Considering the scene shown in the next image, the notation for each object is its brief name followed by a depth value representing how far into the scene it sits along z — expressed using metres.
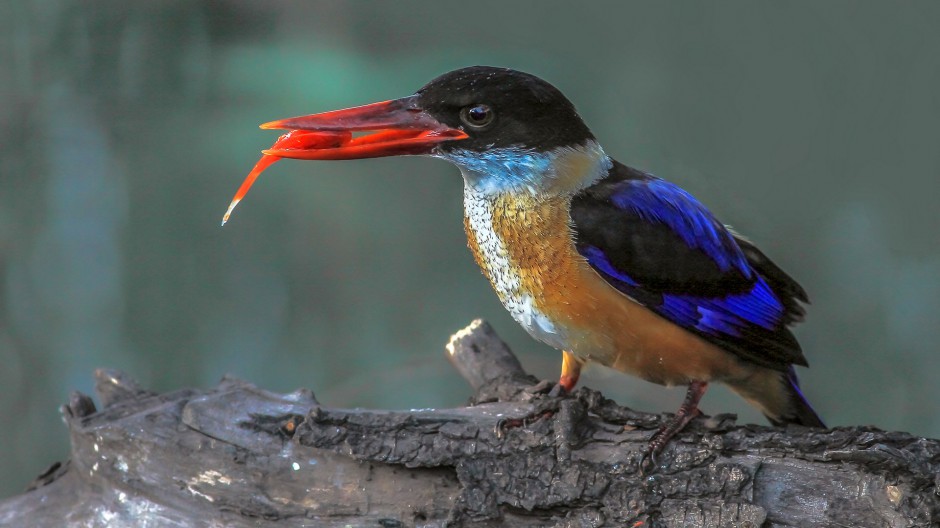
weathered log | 5.73
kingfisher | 5.77
